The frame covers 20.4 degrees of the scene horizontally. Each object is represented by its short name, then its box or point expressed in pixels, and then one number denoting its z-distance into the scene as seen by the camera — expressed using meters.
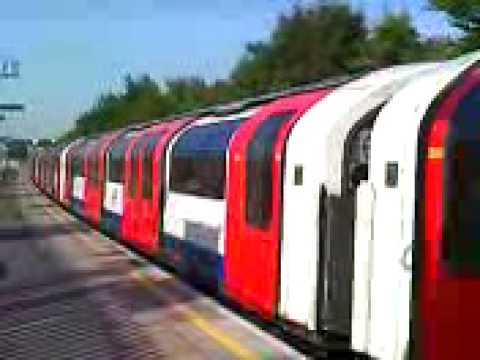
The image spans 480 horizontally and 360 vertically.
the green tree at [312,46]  76.50
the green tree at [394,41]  65.75
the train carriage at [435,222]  9.03
